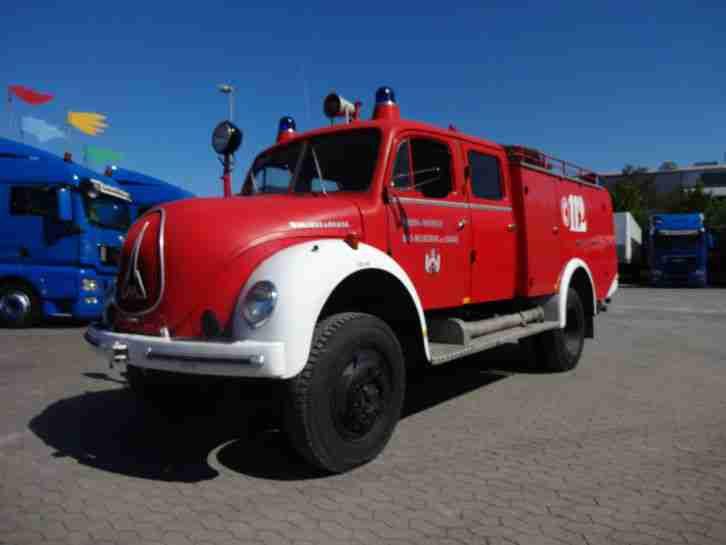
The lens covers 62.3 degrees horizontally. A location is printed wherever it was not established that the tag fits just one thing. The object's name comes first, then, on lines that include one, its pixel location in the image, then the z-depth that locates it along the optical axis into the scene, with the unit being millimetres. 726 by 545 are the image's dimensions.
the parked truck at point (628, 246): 26242
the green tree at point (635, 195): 42812
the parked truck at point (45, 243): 10156
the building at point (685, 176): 69000
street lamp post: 15241
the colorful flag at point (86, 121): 13812
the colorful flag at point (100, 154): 14109
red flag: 13891
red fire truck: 3217
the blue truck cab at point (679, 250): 23953
